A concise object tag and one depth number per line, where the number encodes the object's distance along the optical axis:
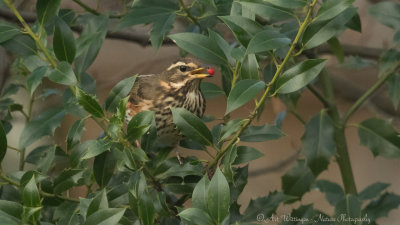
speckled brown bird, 6.39
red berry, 6.36
